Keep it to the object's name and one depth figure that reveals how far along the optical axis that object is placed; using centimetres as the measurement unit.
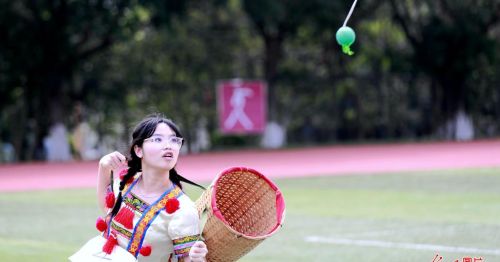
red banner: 3772
